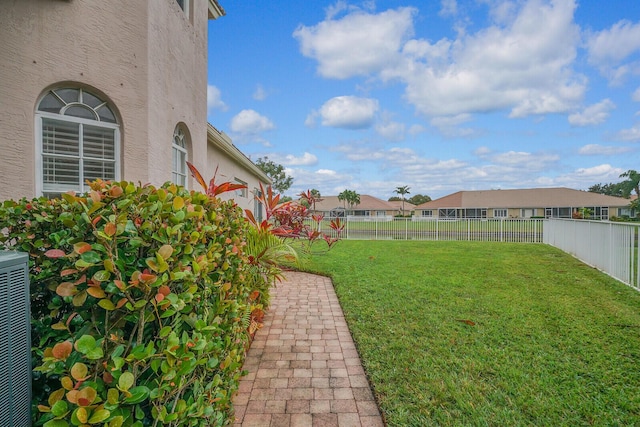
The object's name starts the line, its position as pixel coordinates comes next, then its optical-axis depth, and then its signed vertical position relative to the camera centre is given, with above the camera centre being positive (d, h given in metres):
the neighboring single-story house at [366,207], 60.22 +1.89
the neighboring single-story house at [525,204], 41.03 +1.59
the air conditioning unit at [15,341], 1.25 -0.51
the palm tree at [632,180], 29.94 +3.39
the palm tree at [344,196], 59.59 +3.99
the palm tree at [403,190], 67.88 +5.71
